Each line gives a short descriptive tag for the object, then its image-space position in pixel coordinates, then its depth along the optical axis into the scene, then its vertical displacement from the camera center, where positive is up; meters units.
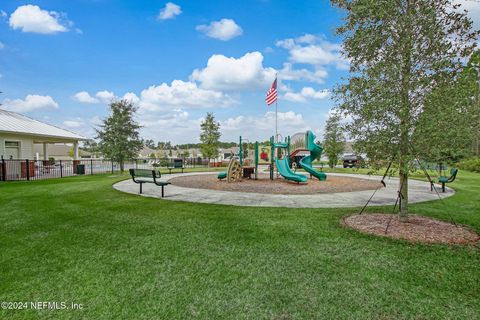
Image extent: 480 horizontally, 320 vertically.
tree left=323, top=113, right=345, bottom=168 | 27.00 +0.93
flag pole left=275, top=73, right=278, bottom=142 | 18.54 +2.59
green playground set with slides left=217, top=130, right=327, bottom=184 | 13.96 -0.33
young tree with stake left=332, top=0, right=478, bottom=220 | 5.17 +1.69
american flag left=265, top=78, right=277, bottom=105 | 18.41 +4.16
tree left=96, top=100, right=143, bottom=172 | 21.14 +1.84
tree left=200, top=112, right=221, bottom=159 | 37.19 +2.89
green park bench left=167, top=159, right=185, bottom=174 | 22.26 -0.54
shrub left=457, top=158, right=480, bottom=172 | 24.02 -1.18
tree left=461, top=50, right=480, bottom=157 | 4.96 +1.15
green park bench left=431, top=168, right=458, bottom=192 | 10.10 -1.01
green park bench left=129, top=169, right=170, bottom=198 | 9.99 -0.59
